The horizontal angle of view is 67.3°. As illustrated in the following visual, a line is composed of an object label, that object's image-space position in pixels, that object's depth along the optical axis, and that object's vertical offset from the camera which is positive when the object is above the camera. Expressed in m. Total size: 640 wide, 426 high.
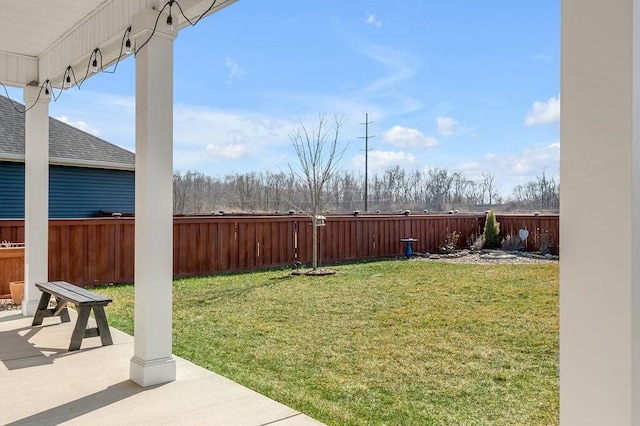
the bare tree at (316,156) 10.57 +1.30
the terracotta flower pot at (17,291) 6.30 -1.02
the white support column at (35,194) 5.37 +0.21
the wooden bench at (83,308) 3.99 -0.83
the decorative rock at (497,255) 11.60 -1.04
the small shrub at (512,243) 13.03 -0.82
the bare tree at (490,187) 18.20 +1.01
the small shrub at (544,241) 12.16 -0.71
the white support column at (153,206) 3.29 +0.05
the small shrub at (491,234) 13.34 -0.58
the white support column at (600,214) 1.11 +0.00
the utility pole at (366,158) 21.86 +2.67
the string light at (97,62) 3.30 +1.39
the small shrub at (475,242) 13.36 -0.81
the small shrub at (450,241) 13.01 -0.79
